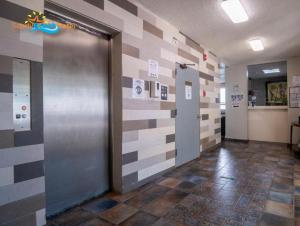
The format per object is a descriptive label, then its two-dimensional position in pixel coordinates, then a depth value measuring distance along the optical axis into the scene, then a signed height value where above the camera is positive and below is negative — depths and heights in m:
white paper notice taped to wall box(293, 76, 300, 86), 5.76 +0.85
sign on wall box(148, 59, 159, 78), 3.05 +0.67
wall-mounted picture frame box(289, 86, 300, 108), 5.74 +0.38
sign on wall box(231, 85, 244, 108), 6.60 +0.47
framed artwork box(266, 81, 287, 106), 9.41 +0.87
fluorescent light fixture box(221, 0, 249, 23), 2.81 +1.51
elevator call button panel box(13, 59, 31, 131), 1.67 +0.15
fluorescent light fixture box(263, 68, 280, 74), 8.18 +1.68
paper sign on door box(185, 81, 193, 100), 4.01 +0.43
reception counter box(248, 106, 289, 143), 6.12 -0.41
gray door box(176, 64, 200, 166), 3.80 -0.08
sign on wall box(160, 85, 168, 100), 3.28 +0.33
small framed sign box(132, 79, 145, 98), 2.77 +0.33
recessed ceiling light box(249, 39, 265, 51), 4.45 +1.54
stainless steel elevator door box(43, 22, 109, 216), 2.09 -0.06
